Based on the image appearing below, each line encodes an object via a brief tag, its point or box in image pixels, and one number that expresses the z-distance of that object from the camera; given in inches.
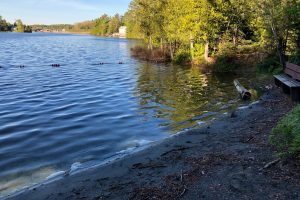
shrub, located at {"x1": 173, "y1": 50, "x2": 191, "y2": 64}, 1081.2
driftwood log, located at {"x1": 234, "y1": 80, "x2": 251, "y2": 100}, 471.4
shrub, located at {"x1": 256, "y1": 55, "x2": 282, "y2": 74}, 598.4
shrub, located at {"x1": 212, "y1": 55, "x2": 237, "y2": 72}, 835.5
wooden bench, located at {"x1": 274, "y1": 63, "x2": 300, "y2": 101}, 362.1
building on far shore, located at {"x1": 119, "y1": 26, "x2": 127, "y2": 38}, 4977.1
